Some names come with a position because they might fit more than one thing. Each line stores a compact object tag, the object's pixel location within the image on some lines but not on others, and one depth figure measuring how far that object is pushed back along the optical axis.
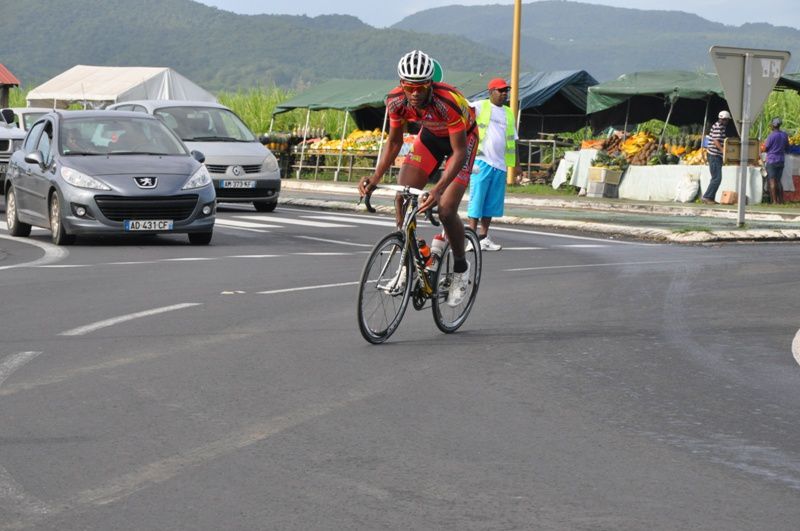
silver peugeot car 17.22
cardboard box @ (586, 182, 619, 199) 32.56
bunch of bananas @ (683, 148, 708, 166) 31.70
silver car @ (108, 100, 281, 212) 24.92
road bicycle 9.48
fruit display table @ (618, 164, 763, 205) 30.02
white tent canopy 53.34
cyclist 9.49
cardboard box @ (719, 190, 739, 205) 29.72
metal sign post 21.45
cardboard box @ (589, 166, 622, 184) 32.47
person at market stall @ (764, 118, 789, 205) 29.14
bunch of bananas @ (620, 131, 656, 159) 34.12
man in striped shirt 29.31
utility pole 34.81
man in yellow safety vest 17.08
